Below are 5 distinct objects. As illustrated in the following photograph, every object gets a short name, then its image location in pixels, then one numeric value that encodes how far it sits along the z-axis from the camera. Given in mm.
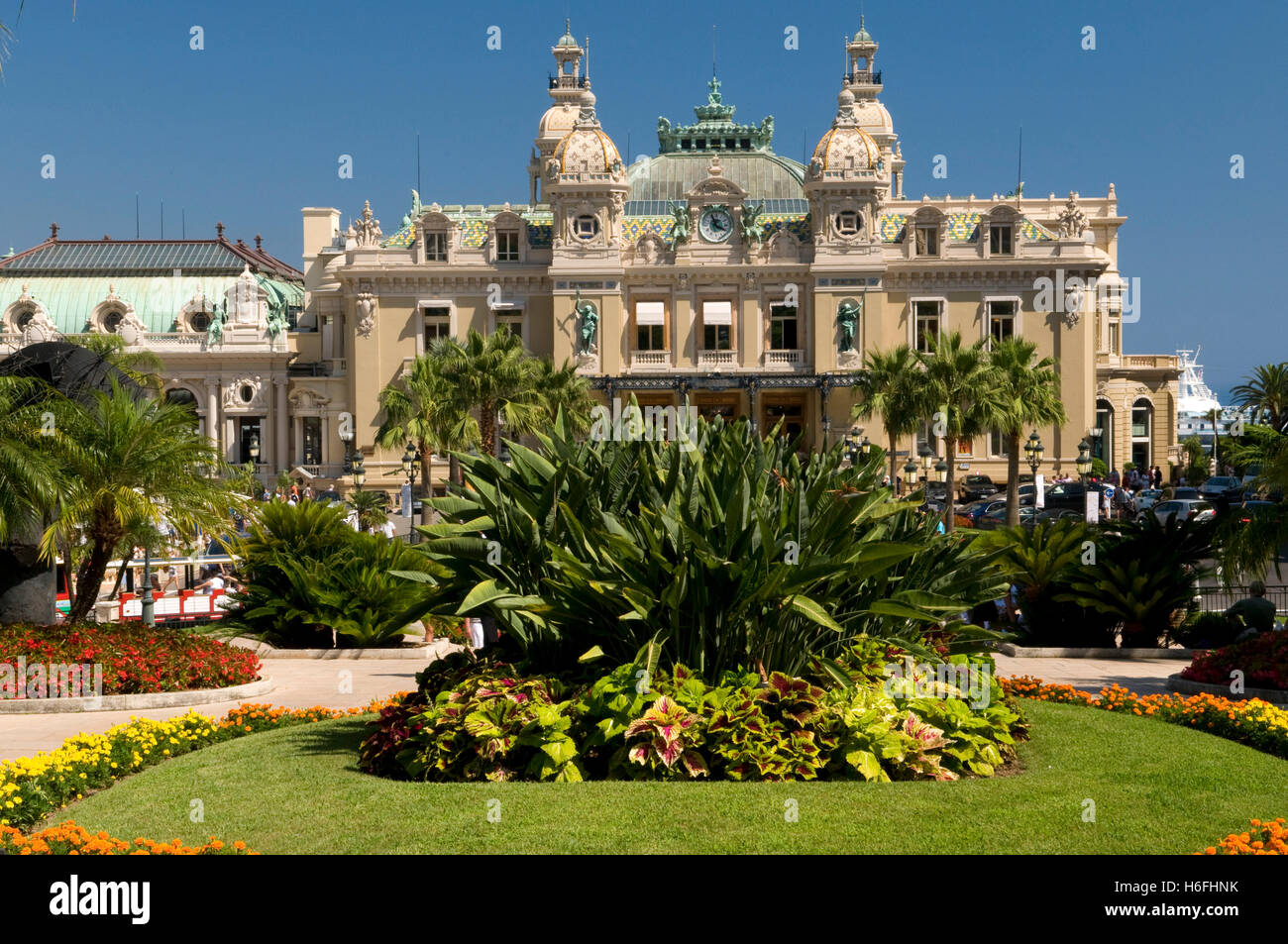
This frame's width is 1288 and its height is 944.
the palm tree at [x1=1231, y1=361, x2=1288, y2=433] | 69375
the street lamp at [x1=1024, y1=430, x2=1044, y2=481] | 42812
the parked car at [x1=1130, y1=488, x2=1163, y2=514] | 47384
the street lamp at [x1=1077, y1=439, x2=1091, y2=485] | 43625
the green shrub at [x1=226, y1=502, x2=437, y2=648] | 22953
